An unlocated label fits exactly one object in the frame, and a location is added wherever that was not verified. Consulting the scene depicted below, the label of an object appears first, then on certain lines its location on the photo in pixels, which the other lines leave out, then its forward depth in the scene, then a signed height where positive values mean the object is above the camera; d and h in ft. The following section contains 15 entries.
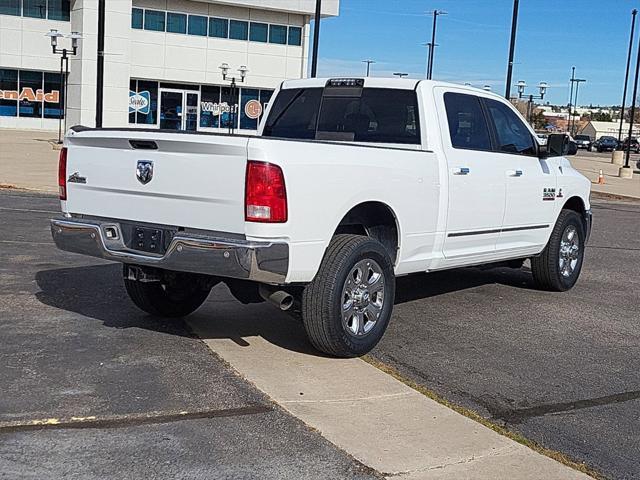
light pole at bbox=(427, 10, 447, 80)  178.29 +17.60
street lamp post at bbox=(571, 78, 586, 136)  373.30 +6.20
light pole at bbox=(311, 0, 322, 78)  75.51 +6.99
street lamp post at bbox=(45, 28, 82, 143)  133.12 +3.14
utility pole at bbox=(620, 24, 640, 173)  119.55 +1.96
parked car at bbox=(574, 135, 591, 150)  272.41 -2.02
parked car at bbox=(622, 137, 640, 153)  255.86 -2.24
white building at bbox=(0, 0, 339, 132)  145.89 +8.96
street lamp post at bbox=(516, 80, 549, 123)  119.57 +6.04
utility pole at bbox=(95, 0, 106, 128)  62.85 +3.16
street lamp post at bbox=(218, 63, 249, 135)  143.46 +5.86
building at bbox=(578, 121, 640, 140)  387.96 +3.50
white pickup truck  17.88 -1.92
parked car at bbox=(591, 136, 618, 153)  250.78 -2.17
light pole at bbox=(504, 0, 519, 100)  80.69 +8.16
